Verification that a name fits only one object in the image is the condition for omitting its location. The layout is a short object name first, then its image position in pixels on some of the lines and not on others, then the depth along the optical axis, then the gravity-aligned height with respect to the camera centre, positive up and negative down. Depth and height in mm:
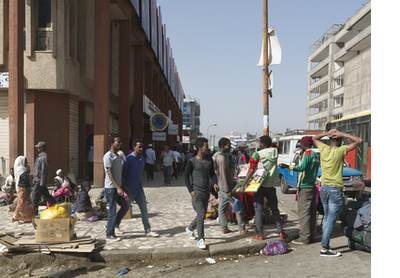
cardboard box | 5832 -1458
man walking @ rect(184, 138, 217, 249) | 6020 -730
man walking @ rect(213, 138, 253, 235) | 6754 -864
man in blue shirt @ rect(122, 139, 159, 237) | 6500 -666
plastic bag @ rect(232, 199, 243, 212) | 6781 -1265
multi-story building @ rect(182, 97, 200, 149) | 129750 +8084
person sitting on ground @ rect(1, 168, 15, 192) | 10852 -1387
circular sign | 23344 +880
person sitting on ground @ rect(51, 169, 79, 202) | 10141 -1295
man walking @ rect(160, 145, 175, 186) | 16188 -1188
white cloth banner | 11406 +2590
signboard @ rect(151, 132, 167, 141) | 24464 -50
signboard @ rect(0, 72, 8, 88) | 14336 +2085
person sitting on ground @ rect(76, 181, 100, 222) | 8133 -1633
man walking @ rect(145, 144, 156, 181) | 17422 -1146
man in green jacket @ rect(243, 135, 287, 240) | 6453 -856
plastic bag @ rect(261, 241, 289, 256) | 5883 -1769
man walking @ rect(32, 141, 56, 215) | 7930 -836
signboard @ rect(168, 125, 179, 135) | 30878 +508
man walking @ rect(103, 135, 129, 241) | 6383 -776
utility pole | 11461 +1736
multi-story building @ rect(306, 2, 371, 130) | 49062 +9514
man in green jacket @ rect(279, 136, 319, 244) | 6191 -953
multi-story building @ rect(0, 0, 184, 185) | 13297 +2226
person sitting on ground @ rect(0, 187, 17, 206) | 10305 -1720
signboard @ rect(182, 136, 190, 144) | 96125 -963
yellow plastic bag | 6035 -1248
